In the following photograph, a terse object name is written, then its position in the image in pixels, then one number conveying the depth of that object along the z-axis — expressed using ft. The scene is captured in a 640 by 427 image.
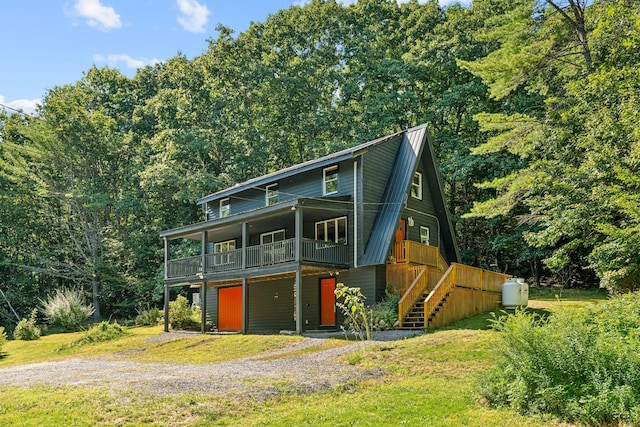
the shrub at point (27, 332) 94.79
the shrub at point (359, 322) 54.36
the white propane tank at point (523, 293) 64.44
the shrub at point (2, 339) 75.31
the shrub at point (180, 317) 85.51
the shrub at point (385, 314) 57.57
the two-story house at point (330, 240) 65.82
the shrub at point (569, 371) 22.00
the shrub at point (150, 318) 102.53
